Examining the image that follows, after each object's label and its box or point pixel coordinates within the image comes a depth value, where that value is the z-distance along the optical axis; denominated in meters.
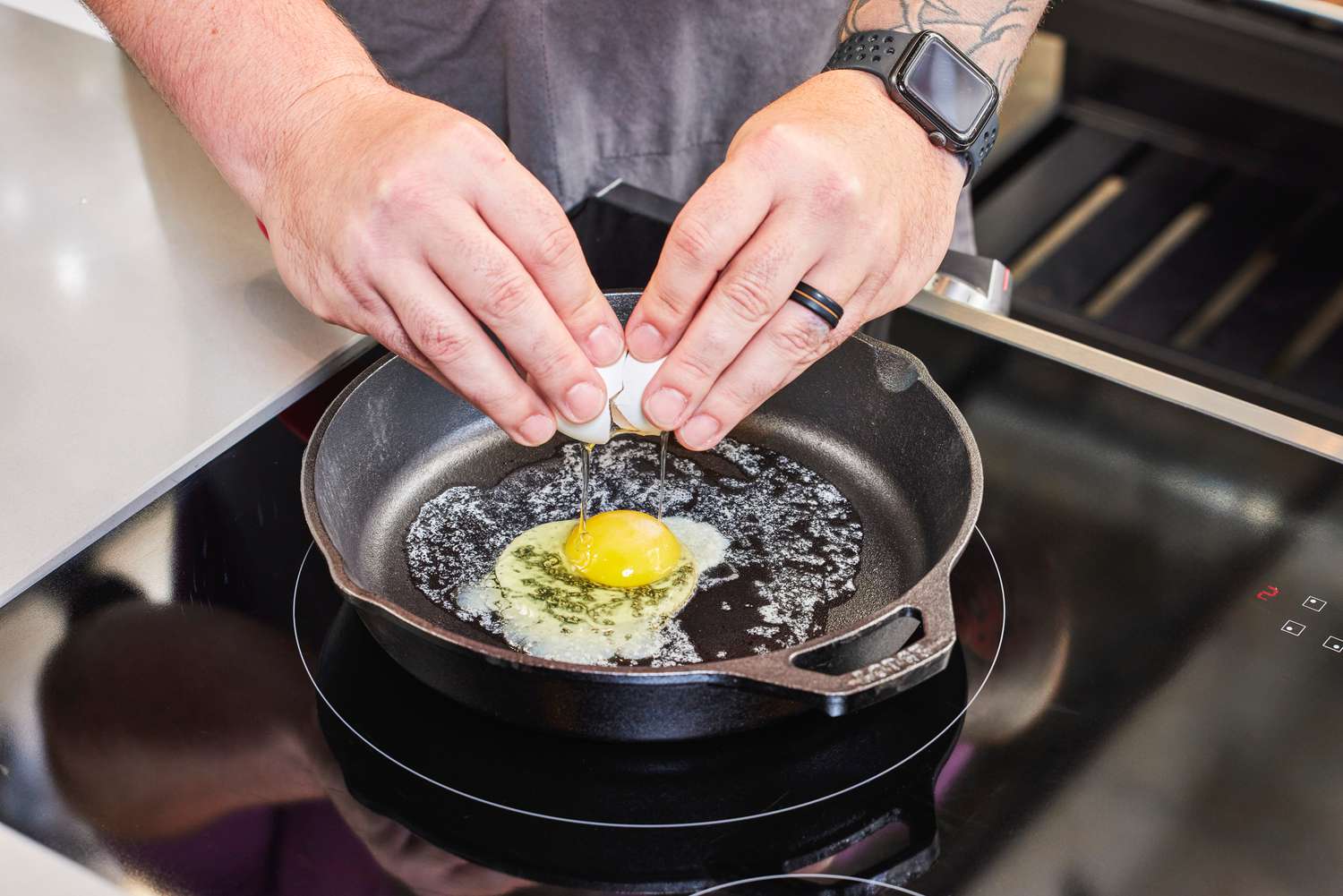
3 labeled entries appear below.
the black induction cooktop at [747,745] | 0.83
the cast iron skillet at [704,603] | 0.78
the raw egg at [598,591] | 0.99
